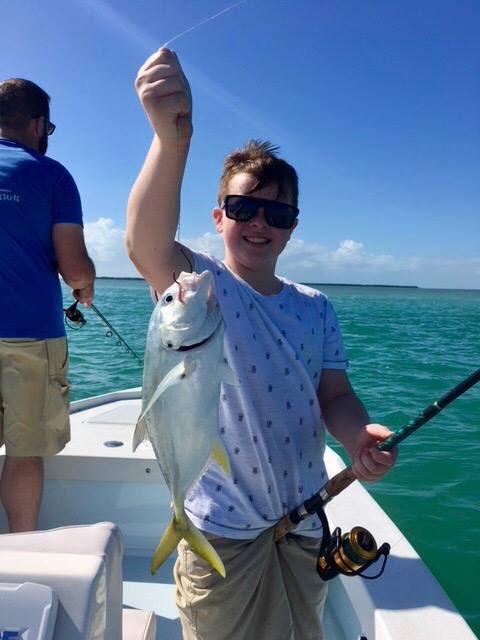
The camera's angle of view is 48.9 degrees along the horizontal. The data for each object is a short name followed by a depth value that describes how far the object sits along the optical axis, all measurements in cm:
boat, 129
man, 276
